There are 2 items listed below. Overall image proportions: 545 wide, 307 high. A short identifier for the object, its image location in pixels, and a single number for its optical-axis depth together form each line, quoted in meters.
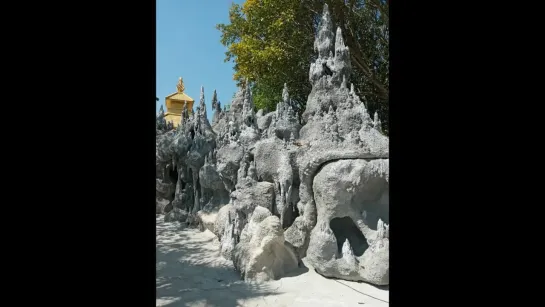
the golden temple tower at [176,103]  23.81
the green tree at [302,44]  10.93
